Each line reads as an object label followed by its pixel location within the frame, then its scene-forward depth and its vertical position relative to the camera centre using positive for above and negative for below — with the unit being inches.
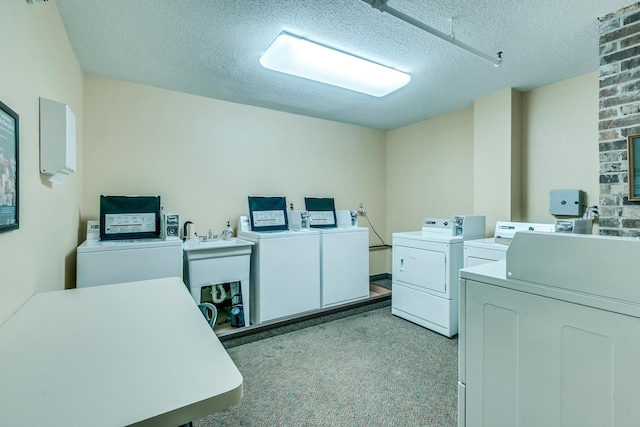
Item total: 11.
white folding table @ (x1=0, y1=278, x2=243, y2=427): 24.5 -15.8
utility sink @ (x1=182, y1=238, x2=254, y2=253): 108.6 -11.4
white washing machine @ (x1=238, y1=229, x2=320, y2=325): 116.7 -24.1
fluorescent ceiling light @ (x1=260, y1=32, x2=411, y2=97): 84.1 +46.8
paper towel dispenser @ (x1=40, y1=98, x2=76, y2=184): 64.0 +17.1
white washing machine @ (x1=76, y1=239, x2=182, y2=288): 87.3 -14.3
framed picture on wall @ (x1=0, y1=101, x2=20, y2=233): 44.3 +7.3
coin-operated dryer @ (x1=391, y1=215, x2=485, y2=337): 112.5 -22.9
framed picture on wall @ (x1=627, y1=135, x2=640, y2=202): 76.9 +12.8
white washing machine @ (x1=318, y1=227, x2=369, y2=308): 132.2 -23.4
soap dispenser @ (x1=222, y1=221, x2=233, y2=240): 128.7 -8.4
